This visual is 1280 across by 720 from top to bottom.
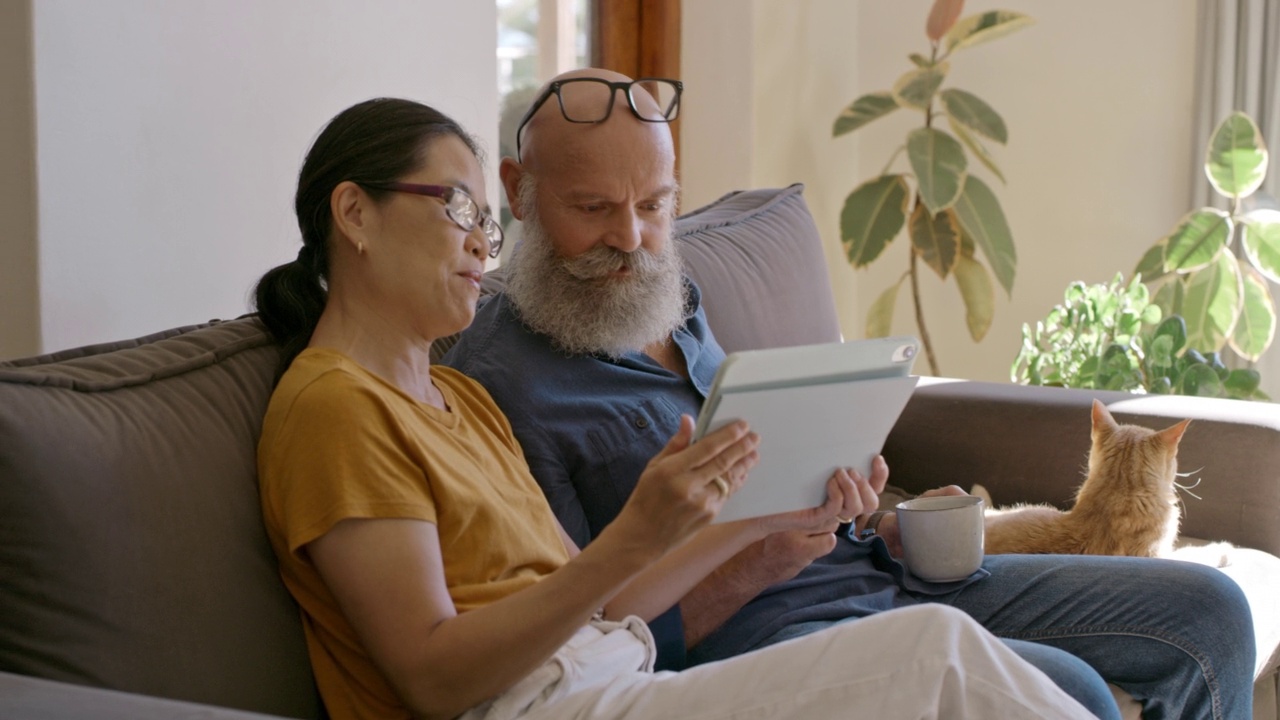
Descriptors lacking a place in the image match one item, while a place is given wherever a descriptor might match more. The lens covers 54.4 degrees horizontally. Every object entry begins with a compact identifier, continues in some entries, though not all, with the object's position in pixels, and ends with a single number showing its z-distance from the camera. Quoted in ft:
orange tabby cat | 6.17
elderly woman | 3.59
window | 10.34
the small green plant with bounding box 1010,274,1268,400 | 9.21
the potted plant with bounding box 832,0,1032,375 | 11.89
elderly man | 5.09
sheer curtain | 11.93
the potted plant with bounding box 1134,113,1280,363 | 10.80
